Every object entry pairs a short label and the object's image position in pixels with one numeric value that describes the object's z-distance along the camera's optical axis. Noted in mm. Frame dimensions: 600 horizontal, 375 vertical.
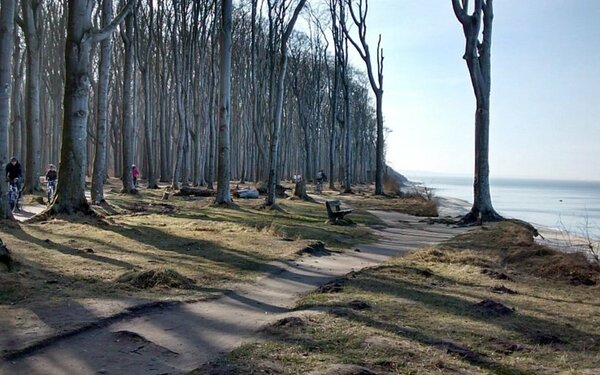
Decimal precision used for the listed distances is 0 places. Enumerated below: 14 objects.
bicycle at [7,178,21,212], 17109
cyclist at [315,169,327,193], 39875
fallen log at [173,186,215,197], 26719
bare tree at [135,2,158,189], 30969
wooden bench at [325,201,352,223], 18141
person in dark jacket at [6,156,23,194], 17406
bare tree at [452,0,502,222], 19516
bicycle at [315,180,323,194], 39997
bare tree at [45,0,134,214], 14000
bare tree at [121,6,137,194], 24531
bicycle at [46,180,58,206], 21422
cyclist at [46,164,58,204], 20953
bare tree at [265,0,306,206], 21688
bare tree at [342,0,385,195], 34906
